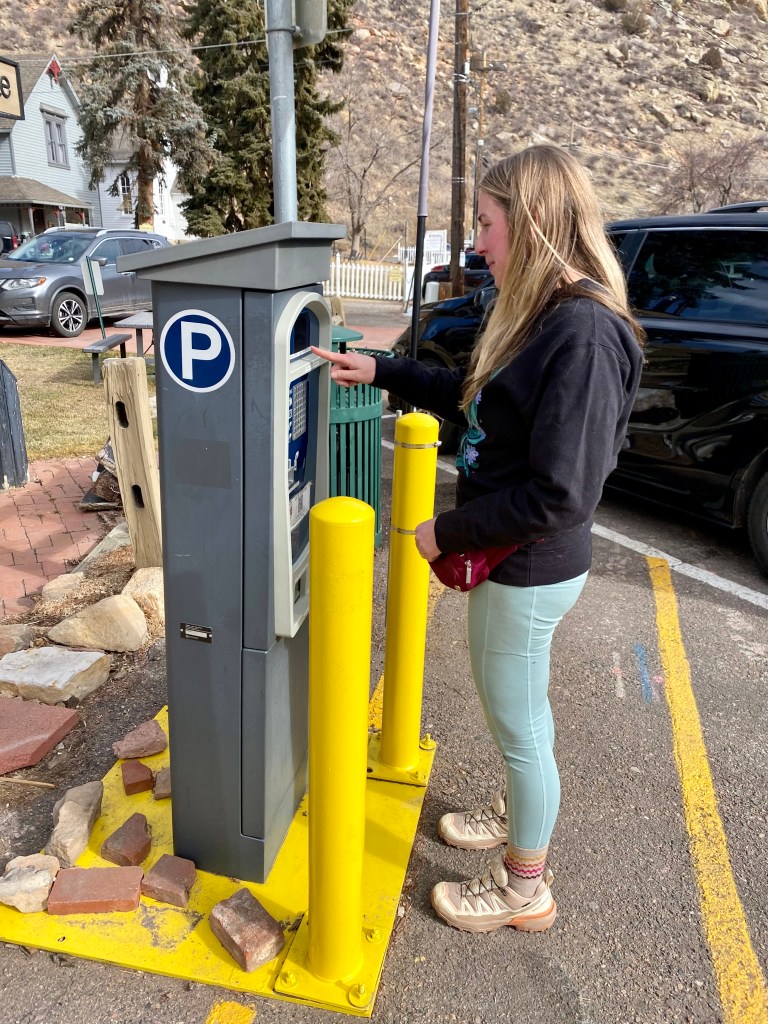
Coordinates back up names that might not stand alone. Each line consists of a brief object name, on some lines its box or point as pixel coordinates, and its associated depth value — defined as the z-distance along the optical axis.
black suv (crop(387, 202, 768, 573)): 4.33
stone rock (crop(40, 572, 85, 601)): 3.95
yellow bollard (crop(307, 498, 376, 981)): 1.65
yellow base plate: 1.94
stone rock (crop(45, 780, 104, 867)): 2.27
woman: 1.56
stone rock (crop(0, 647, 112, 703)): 3.12
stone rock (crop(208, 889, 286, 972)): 1.96
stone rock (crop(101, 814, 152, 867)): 2.27
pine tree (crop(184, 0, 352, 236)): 24.25
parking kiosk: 1.77
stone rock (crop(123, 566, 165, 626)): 3.78
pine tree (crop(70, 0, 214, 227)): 22.34
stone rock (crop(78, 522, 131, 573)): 4.36
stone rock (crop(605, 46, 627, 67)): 56.97
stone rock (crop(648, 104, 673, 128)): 52.06
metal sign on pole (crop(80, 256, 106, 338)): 9.32
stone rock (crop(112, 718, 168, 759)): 2.73
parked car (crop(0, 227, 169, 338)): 11.73
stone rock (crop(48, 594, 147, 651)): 3.47
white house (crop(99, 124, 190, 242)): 31.06
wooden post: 4.07
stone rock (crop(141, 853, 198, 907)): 2.14
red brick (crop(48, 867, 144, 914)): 2.10
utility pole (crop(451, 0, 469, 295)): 15.91
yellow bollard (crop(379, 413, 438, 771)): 2.61
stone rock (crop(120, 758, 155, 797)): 2.57
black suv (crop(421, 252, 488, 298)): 15.23
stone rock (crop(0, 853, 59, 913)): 2.10
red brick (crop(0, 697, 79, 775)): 2.77
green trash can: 3.99
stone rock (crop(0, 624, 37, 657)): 3.43
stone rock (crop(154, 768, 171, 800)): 2.54
